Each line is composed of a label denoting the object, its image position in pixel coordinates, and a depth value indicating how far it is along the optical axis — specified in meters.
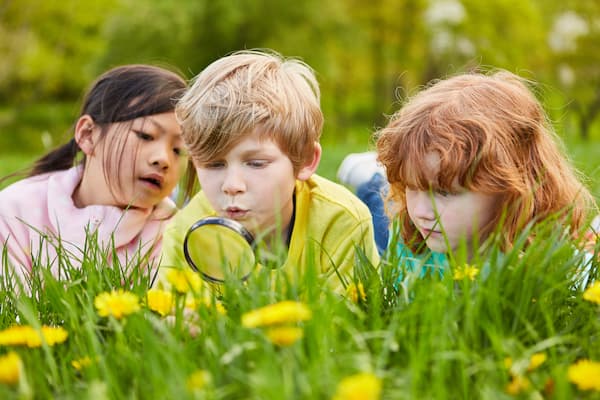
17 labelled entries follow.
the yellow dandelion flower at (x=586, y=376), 1.23
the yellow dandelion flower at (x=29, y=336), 1.50
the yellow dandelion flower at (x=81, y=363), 1.49
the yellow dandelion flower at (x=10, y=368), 1.30
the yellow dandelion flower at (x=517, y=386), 1.31
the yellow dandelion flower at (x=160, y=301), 1.69
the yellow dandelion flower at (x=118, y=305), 1.55
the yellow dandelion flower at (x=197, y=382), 1.27
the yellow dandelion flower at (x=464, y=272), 1.72
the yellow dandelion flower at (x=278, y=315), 1.26
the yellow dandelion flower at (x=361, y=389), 1.04
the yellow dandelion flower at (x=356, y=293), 1.87
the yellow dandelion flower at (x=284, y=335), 1.28
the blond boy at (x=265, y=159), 2.49
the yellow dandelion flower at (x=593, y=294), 1.59
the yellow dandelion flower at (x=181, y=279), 1.65
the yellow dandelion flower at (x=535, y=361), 1.42
